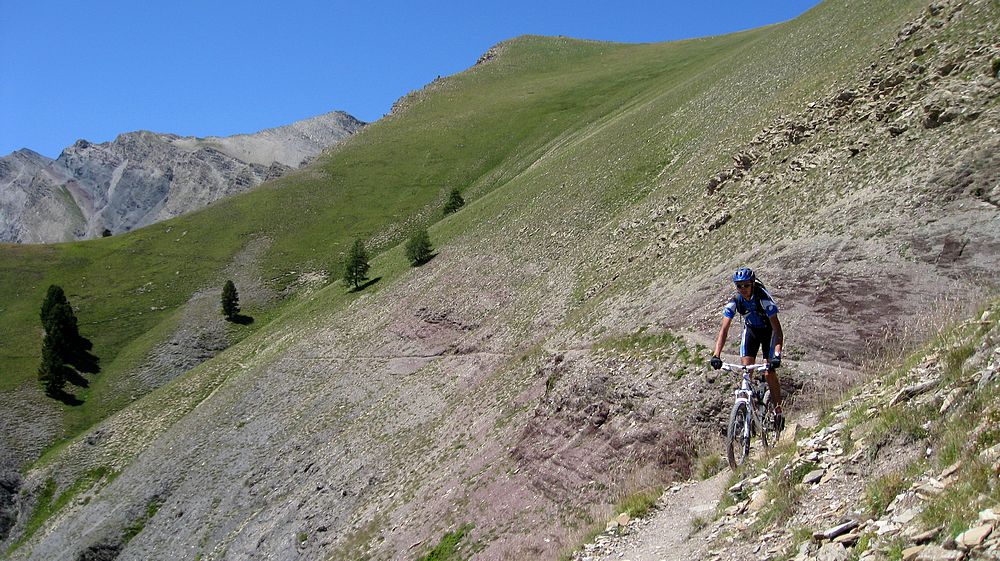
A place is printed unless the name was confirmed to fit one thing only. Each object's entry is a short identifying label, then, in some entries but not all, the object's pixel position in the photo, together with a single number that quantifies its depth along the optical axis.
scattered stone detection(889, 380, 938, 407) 7.93
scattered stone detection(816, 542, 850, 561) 6.12
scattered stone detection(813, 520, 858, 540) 6.46
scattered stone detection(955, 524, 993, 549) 4.83
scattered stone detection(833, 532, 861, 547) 6.25
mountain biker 10.18
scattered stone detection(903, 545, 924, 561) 5.28
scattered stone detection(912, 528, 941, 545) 5.36
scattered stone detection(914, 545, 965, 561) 4.88
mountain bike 9.91
